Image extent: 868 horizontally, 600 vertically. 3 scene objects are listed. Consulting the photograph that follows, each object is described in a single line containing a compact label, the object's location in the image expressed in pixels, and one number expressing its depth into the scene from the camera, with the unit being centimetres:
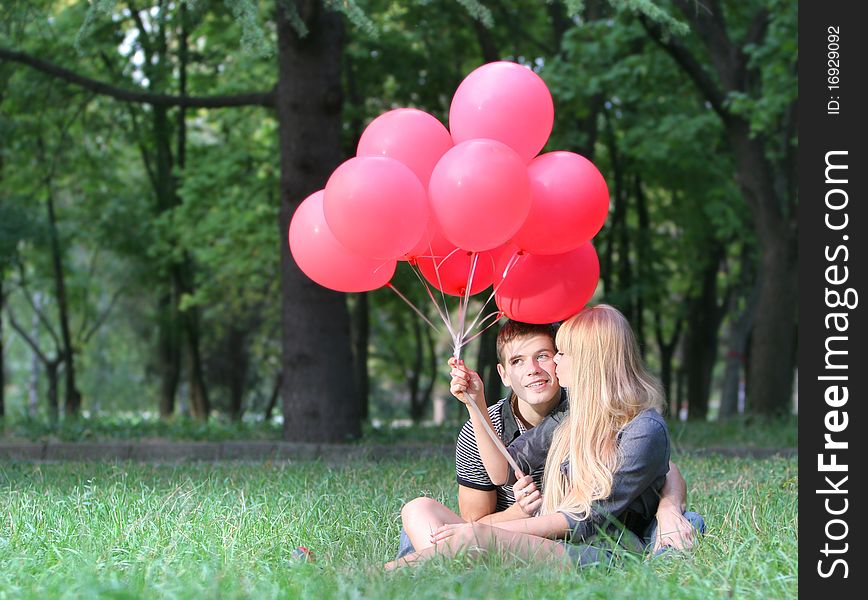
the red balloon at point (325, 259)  476
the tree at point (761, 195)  1286
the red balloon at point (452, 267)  487
